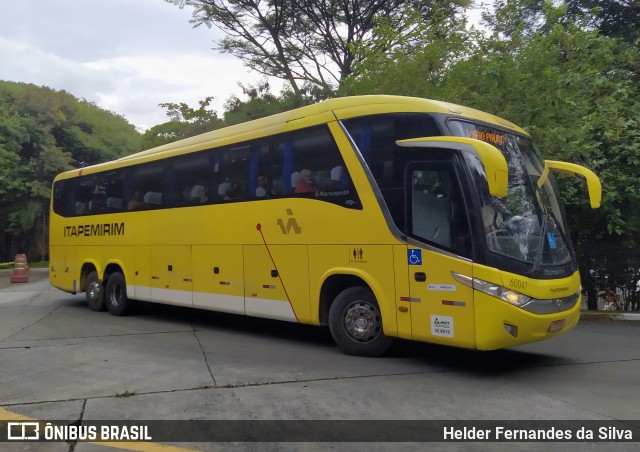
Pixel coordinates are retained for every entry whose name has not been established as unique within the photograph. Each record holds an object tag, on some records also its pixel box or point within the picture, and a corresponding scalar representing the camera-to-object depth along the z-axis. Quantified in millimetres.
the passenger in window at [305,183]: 8125
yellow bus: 6379
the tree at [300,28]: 22172
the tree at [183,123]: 27531
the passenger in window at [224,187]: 9562
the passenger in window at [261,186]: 8828
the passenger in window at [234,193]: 9281
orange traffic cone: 21734
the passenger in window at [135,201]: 11766
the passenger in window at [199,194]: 10023
